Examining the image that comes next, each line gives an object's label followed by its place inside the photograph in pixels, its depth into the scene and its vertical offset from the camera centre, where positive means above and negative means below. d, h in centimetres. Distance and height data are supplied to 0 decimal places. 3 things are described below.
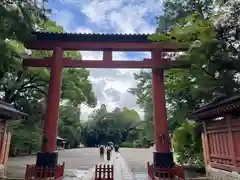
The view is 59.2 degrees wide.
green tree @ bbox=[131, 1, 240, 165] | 906 +387
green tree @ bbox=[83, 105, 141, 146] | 5347 +354
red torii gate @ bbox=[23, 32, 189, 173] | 1027 +428
